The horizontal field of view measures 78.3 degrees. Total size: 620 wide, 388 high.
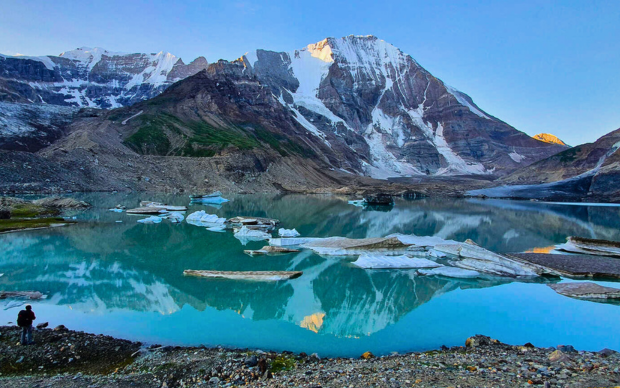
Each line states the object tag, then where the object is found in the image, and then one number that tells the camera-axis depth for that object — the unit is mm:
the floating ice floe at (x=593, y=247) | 28997
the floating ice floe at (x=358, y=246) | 27297
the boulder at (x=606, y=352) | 11067
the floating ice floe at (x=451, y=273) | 22036
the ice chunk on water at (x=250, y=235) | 32500
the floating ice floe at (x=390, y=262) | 23375
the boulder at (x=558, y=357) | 9902
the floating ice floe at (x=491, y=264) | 22562
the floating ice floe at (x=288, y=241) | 28941
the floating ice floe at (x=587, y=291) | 18172
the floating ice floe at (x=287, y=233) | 33150
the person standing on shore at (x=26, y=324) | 10945
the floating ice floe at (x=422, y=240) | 30527
